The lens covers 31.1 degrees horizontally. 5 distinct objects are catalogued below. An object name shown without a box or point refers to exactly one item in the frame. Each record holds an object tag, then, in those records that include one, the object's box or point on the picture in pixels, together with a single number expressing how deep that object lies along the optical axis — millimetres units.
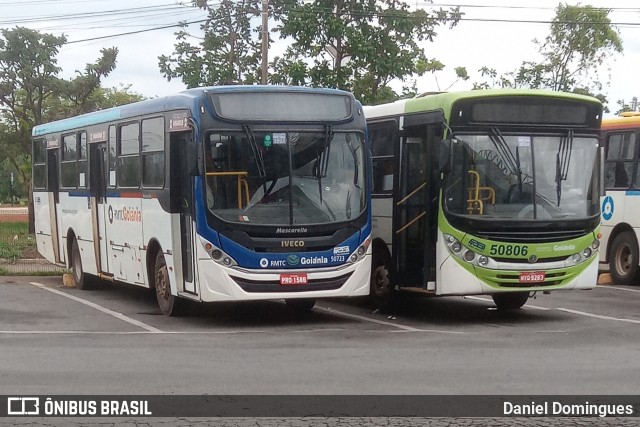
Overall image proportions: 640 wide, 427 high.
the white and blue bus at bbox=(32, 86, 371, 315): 14383
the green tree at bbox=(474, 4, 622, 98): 41281
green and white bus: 14883
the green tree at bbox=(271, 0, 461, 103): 29641
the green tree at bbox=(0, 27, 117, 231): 36938
